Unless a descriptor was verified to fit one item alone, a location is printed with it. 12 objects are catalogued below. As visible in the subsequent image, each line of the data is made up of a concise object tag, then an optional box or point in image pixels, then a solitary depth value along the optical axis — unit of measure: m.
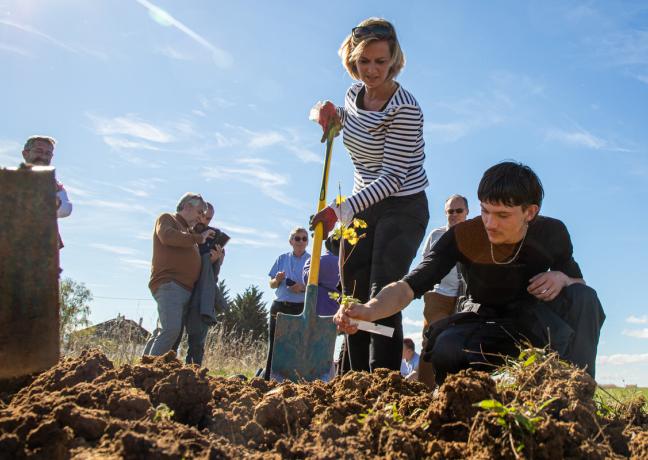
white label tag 3.02
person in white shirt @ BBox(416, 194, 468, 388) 5.41
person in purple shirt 5.89
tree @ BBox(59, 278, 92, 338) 18.65
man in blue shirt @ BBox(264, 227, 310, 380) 6.84
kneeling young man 2.92
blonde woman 3.52
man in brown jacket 5.71
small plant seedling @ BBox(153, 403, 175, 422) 1.96
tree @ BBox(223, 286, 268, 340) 31.41
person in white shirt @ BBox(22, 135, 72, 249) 5.07
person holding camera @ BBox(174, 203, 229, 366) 6.04
